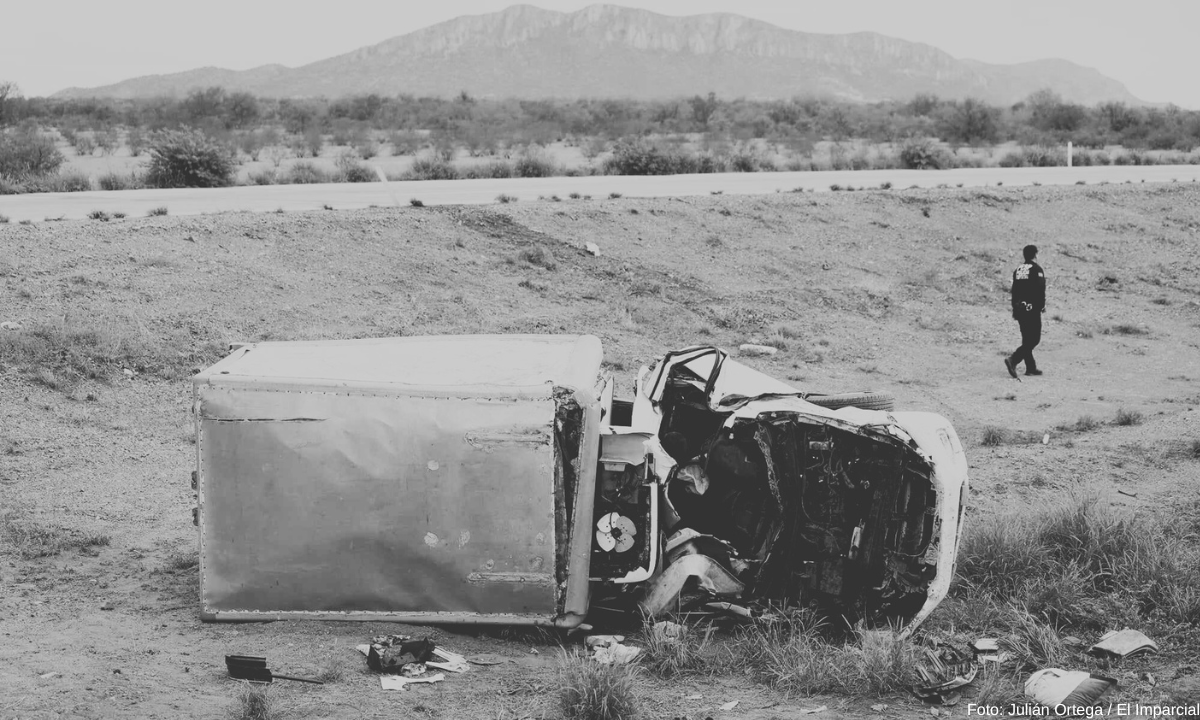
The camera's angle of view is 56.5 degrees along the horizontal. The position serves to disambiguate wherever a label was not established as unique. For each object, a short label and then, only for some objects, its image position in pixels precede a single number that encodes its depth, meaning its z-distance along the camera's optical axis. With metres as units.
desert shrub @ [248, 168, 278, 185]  24.33
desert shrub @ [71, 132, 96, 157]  35.65
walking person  13.62
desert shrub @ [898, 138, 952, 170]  31.92
